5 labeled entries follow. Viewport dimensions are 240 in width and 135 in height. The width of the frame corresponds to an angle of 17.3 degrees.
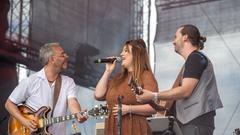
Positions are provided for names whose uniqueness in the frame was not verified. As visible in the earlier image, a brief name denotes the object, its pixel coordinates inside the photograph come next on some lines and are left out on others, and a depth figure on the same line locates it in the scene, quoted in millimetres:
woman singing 5282
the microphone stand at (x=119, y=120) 5045
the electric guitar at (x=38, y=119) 6103
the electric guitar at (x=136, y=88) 5040
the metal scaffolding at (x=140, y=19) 7767
